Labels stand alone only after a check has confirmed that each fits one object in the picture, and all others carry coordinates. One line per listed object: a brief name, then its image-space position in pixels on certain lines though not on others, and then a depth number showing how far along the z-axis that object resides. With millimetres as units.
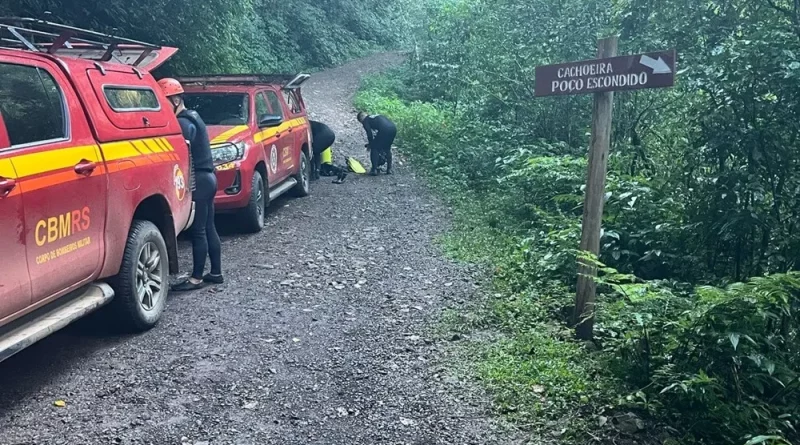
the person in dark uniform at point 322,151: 13891
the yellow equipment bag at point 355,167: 14648
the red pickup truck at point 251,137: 8680
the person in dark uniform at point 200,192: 6812
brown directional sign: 4734
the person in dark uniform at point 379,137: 13977
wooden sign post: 4781
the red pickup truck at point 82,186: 4133
